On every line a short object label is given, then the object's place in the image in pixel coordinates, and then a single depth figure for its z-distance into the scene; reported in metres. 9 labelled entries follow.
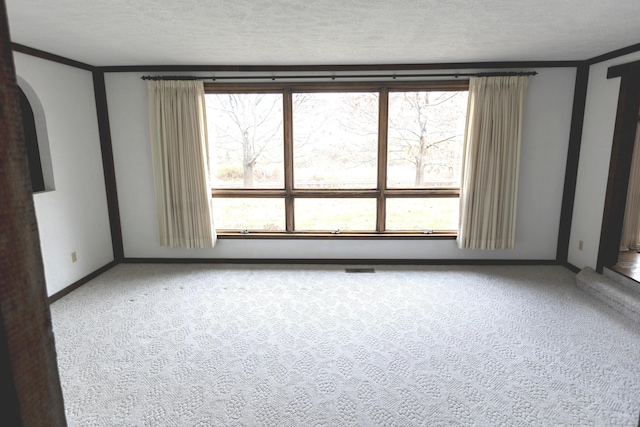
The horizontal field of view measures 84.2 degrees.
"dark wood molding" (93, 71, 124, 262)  4.22
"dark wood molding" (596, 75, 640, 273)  3.52
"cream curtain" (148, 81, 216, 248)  4.15
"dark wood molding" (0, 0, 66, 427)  0.40
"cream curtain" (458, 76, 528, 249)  4.05
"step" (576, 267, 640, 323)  3.19
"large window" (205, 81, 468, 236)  4.27
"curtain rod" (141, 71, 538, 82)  4.03
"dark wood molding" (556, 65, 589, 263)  4.04
